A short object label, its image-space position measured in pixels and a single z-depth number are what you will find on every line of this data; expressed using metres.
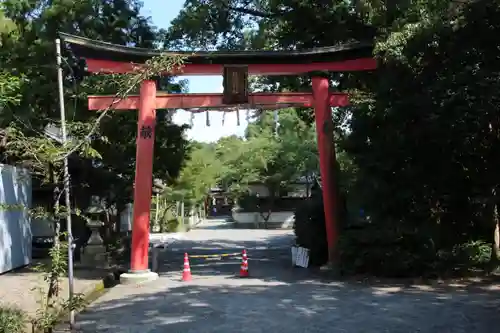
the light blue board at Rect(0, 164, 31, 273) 15.61
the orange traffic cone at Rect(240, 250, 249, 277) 15.14
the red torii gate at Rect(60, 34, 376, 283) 14.89
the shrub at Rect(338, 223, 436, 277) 13.74
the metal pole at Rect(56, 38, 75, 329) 8.17
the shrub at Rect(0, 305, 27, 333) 7.31
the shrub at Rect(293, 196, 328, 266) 16.94
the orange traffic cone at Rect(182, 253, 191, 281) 14.73
